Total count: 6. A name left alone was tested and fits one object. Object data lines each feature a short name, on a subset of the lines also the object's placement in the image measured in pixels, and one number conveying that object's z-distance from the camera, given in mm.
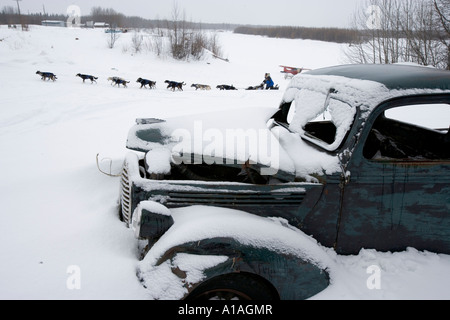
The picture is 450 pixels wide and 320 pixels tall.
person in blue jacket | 18781
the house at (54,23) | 80750
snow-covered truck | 2082
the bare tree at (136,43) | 34062
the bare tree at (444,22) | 13977
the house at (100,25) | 71375
